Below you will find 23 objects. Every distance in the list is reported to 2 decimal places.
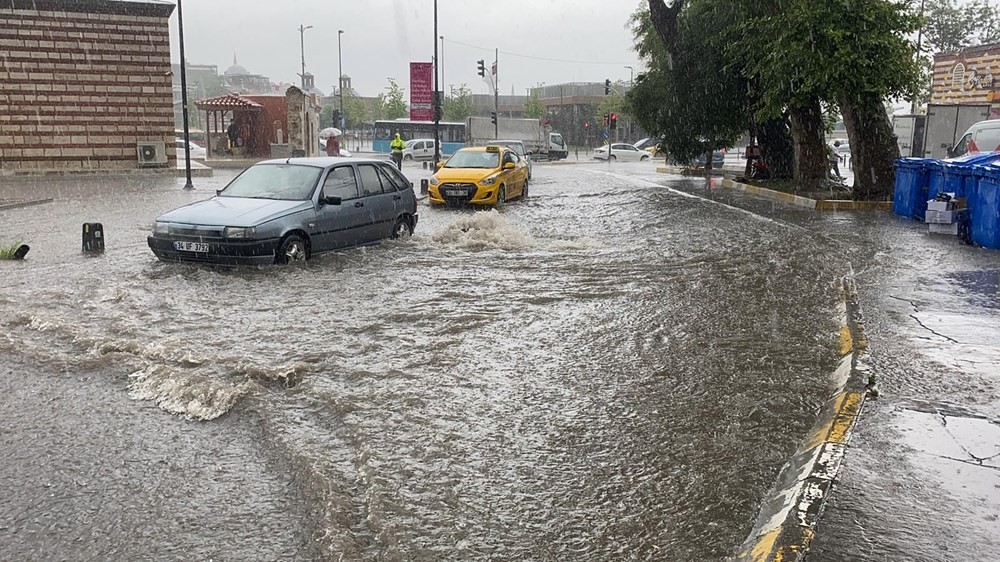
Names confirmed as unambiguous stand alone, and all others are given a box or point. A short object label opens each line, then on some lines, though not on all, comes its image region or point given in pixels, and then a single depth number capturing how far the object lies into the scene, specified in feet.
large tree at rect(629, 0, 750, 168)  82.53
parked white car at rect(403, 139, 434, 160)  172.55
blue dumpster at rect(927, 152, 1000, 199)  45.09
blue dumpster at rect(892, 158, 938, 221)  53.83
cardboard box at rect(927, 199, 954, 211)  45.09
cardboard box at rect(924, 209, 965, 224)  45.16
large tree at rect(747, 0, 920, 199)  59.26
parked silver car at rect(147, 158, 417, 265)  32.94
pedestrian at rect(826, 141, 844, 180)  83.07
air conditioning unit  99.60
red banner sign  135.13
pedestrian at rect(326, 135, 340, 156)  125.52
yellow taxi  64.44
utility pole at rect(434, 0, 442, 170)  107.45
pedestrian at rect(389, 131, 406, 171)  117.29
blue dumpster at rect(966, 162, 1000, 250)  40.23
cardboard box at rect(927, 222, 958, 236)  46.09
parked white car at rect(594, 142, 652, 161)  184.24
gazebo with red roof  140.67
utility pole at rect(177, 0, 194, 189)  81.87
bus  198.96
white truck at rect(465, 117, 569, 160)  165.78
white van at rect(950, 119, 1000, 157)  67.15
